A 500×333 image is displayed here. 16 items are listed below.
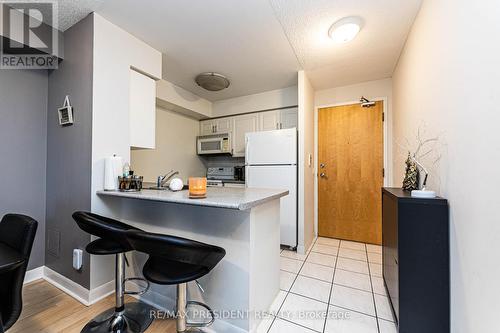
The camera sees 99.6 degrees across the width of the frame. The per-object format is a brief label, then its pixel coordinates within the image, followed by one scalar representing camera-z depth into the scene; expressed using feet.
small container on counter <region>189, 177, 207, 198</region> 4.47
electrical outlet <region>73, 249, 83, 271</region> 5.97
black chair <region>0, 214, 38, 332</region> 3.18
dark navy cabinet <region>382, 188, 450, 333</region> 4.00
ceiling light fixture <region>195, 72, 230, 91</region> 9.31
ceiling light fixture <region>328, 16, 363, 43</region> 6.13
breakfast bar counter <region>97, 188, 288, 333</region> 4.34
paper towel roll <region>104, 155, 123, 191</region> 5.78
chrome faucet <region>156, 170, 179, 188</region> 6.54
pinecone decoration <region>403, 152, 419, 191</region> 5.54
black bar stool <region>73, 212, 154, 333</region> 4.12
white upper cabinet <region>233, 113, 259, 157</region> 12.47
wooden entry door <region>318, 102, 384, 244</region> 10.27
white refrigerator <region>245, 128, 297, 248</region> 9.45
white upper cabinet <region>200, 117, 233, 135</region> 13.25
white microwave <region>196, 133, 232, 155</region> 12.71
